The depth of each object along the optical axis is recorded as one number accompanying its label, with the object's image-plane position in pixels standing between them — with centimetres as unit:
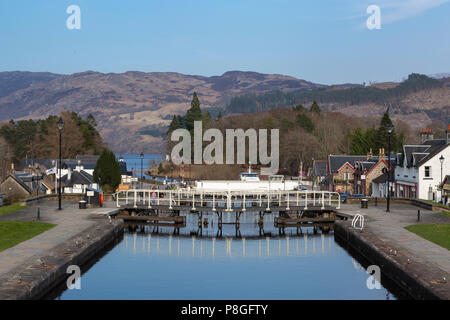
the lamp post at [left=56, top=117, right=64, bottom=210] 5341
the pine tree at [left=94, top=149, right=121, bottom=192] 10550
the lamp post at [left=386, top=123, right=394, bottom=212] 5513
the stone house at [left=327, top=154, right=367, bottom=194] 10894
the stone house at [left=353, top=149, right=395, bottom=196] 9775
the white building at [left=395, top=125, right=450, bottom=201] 7644
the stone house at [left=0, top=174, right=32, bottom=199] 9431
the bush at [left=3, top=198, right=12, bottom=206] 7281
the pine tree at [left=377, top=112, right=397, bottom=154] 13900
